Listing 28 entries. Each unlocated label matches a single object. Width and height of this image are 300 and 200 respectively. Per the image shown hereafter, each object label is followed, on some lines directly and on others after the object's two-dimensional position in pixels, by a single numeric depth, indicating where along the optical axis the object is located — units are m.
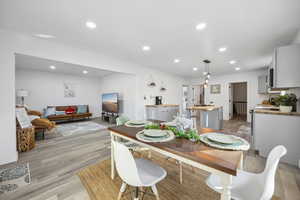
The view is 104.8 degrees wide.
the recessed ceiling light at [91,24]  2.01
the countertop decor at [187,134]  1.17
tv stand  5.50
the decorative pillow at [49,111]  5.12
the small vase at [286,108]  2.18
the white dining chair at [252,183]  0.83
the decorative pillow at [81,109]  6.08
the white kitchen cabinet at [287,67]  2.03
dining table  0.77
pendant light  4.13
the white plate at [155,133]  1.23
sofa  5.16
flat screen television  5.38
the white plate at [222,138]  1.05
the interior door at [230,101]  6.29
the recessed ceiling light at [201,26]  2.03
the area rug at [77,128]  4.06
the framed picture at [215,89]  6.59
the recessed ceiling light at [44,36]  2.43
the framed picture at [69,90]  6.03
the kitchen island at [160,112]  4.88
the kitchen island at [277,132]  2.11
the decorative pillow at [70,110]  5.71
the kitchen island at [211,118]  3.95
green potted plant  2.18
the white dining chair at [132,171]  1.03
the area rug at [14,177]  1.64
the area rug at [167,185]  1.48
